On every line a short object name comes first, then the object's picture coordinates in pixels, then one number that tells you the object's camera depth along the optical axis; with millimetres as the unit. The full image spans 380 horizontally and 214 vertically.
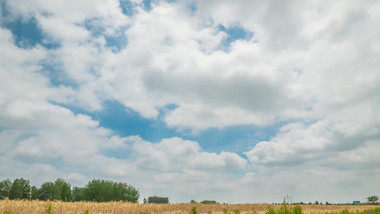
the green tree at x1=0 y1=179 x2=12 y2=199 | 95650
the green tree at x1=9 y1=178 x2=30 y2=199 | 96812
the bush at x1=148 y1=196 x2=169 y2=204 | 116950
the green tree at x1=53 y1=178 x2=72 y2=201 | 103375
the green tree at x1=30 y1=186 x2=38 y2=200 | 101688
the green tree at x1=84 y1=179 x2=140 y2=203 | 97125
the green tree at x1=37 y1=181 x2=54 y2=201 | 102812
